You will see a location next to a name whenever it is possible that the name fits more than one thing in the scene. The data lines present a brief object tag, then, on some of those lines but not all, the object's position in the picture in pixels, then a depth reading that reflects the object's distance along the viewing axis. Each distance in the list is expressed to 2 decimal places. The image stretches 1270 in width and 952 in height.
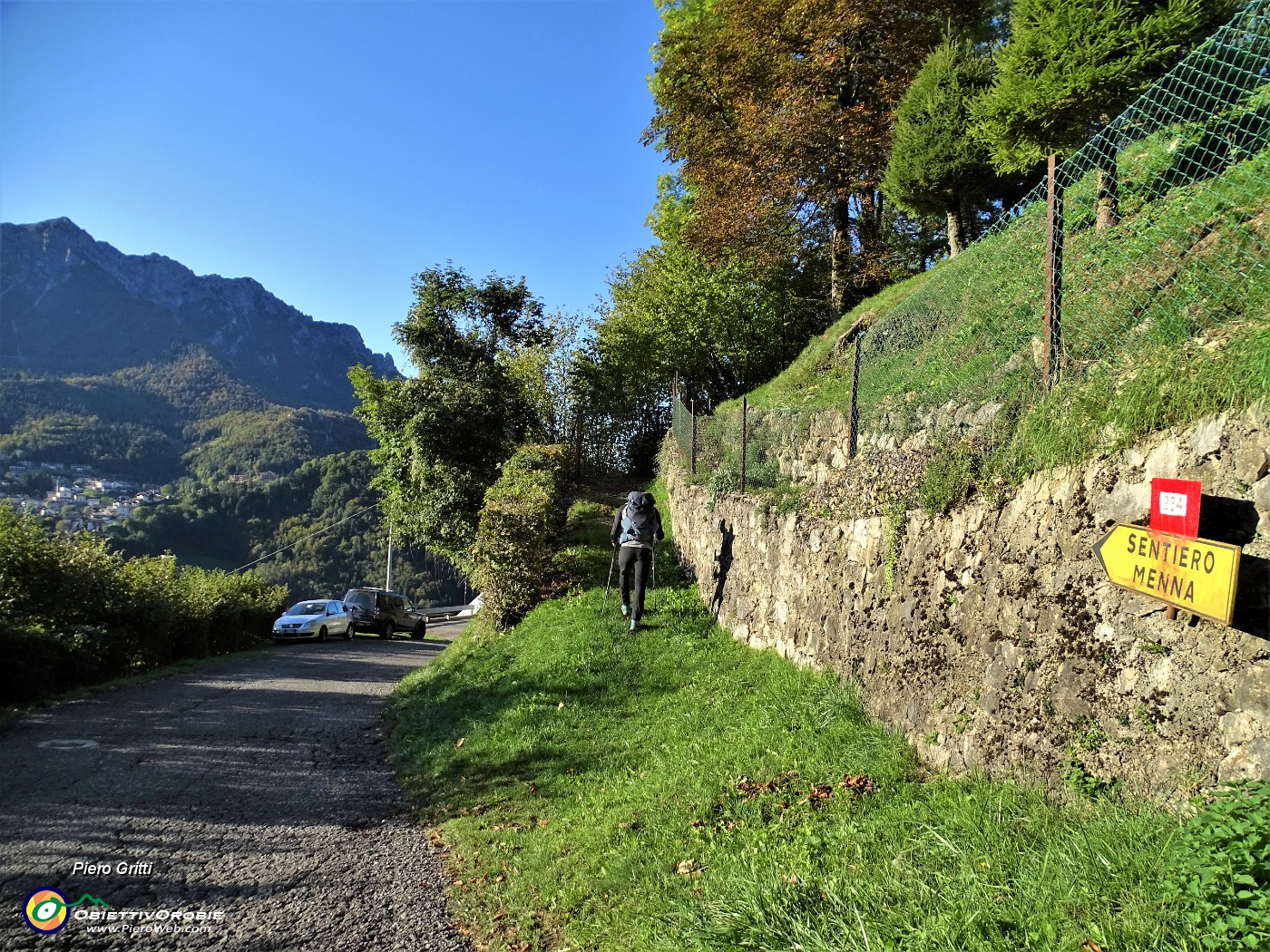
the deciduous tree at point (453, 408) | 19.45
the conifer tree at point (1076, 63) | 7.88
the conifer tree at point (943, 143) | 12.51
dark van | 24.36
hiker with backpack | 9.44
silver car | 20.25
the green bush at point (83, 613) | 9.98
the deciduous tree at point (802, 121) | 16.20
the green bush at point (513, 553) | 12.08
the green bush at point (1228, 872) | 1.99
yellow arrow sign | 2.44
